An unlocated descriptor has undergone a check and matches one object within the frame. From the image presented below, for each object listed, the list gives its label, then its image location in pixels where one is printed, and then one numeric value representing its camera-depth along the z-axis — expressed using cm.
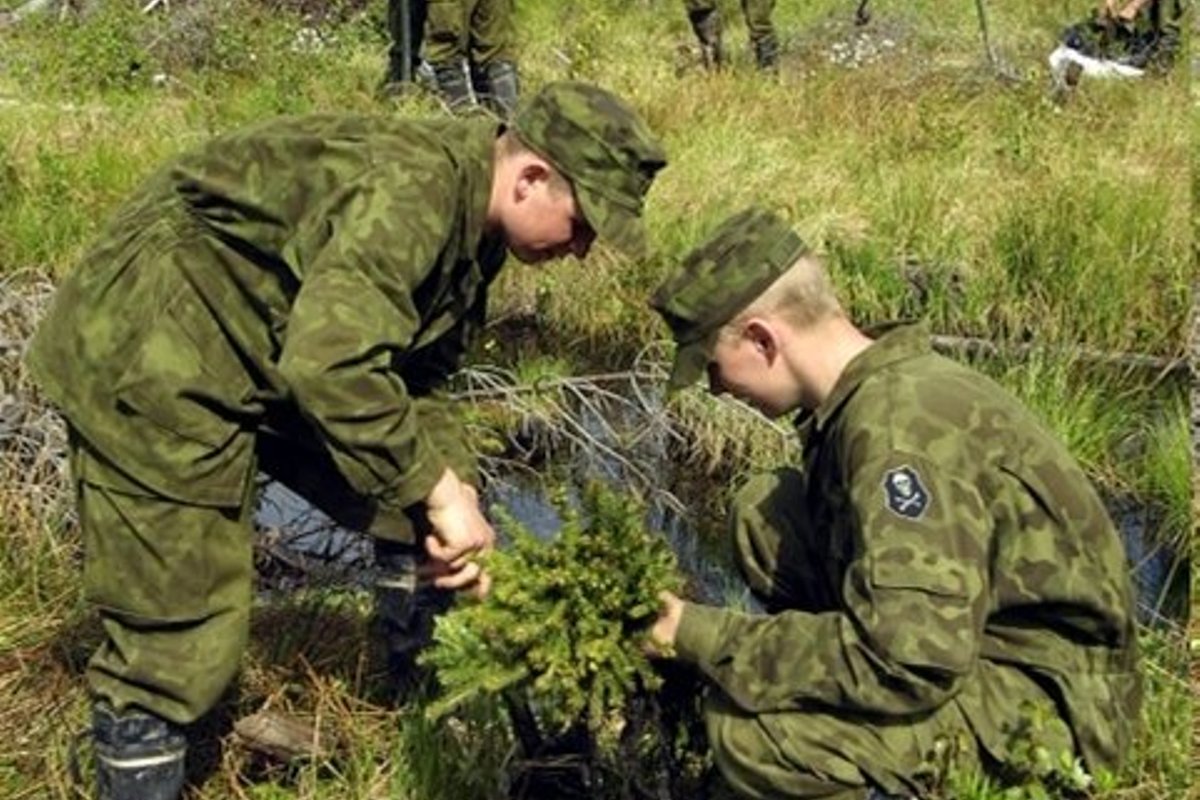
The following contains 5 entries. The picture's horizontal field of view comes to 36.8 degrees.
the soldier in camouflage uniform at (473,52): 944
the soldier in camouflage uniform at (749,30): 1166
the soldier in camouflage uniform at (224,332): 314
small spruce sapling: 283
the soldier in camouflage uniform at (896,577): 268
